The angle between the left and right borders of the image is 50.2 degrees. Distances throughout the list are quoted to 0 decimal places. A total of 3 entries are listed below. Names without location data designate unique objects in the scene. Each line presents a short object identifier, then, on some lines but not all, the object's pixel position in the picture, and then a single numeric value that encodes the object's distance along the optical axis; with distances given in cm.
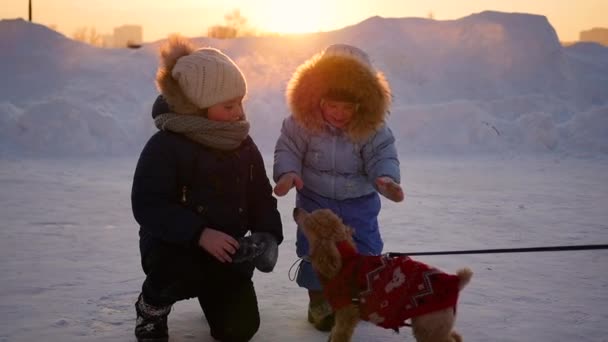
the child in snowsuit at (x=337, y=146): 307
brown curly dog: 229
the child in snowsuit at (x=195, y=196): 271
